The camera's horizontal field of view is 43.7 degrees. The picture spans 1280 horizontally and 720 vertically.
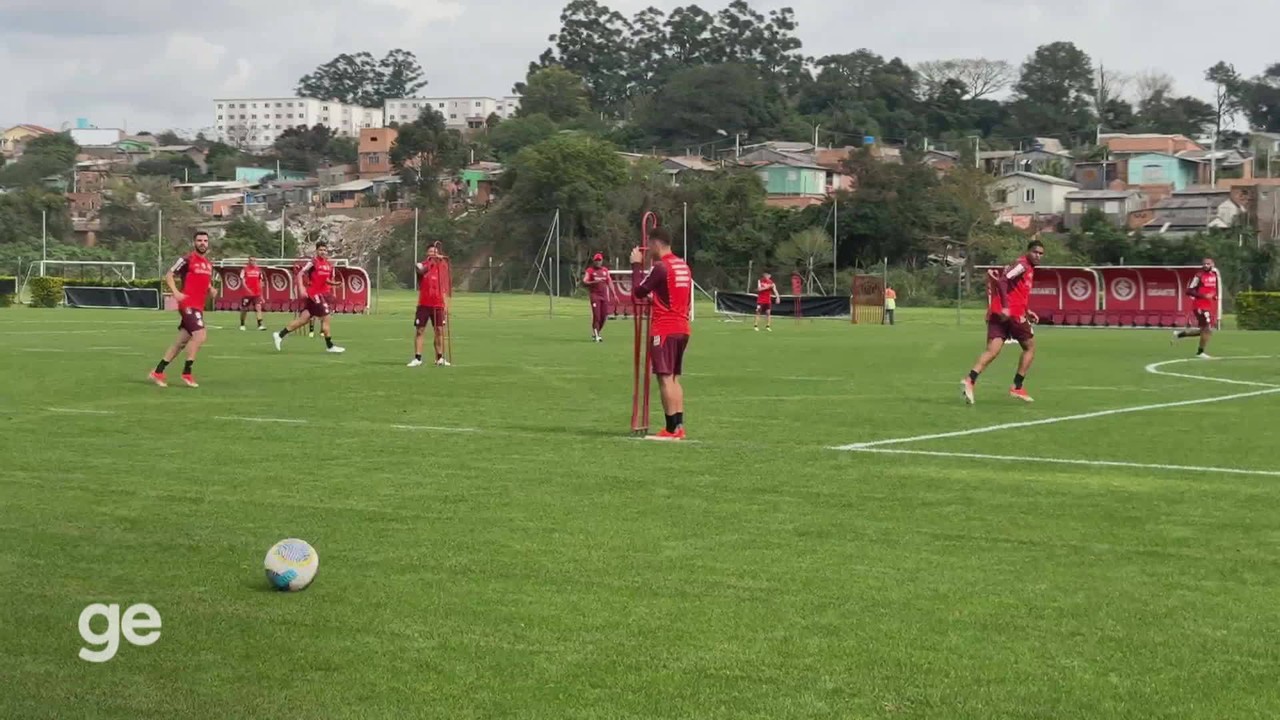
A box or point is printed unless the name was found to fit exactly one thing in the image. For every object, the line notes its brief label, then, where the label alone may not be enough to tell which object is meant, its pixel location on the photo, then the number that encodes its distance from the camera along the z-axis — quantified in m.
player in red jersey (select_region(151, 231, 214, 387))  20.36
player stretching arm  28.41
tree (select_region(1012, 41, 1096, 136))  170.75
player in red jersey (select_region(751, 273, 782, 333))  48.31
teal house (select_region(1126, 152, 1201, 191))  128.00
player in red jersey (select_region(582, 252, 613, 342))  34.31
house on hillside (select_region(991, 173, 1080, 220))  121.69
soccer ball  7.67
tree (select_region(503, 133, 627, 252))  100.00
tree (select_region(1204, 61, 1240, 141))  178.75
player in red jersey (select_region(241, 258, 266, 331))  41.44
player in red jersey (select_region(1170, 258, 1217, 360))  30.91
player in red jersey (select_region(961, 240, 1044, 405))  19.56
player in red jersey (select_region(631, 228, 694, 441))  14.38
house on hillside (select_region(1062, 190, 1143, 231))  114.94
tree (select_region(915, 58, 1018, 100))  174.38
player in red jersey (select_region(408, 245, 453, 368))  25.25
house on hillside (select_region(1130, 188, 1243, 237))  104.25
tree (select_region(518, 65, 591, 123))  179.25
